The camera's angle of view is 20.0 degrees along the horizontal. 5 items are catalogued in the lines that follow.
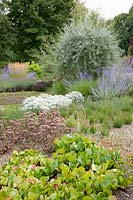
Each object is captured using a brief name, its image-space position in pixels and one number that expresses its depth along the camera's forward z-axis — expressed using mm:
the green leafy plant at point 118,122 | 6000
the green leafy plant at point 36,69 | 17111
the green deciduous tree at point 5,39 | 23367
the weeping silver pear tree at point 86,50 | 10820
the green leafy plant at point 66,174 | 2980
